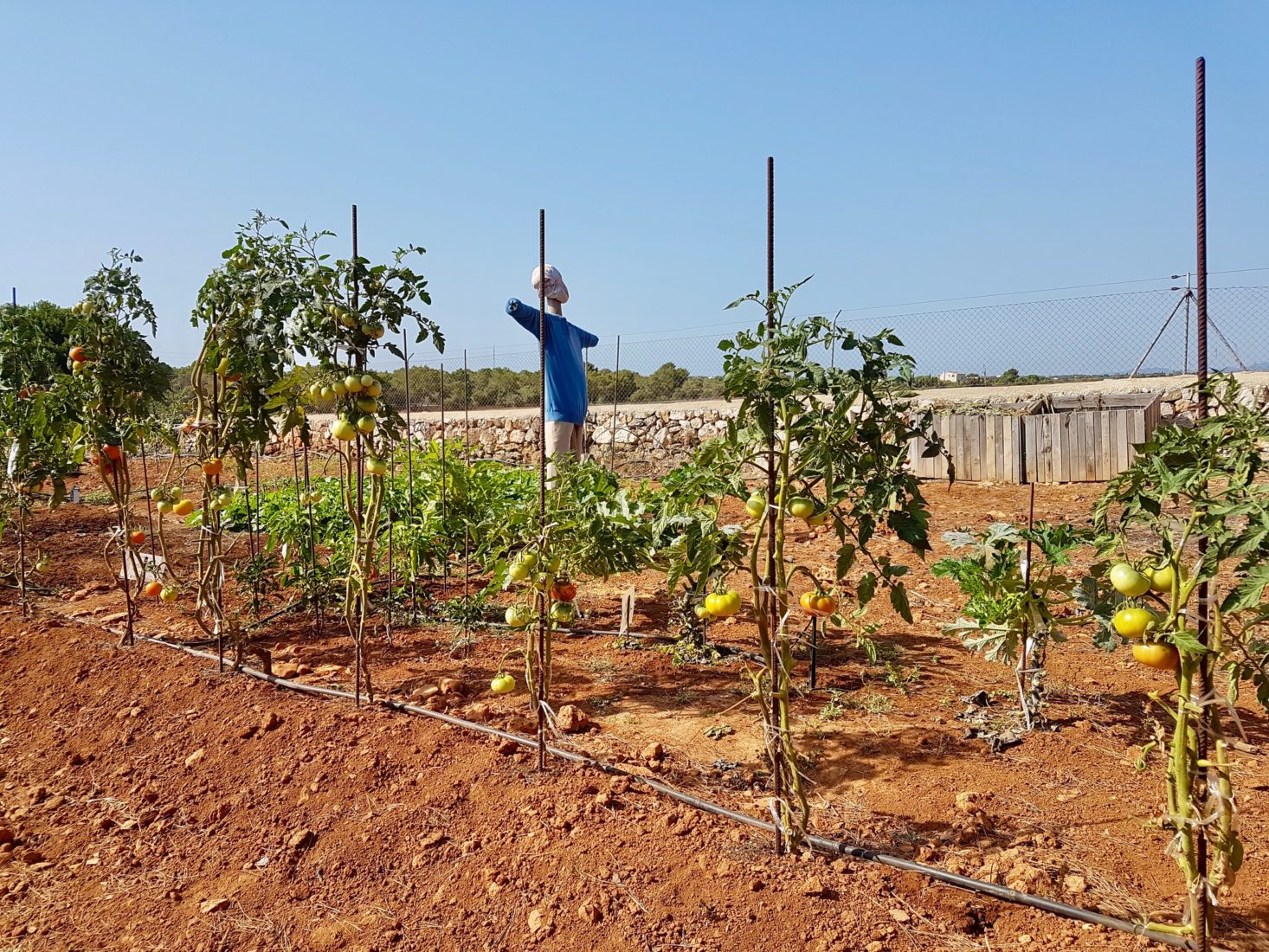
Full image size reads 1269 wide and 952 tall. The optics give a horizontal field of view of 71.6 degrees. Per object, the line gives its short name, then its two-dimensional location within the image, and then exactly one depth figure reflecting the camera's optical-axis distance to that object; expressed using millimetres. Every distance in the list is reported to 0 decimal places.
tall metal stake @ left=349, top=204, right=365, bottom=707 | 3216
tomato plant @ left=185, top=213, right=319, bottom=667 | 3346
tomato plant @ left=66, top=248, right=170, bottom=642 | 4094
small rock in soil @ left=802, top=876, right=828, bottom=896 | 2164
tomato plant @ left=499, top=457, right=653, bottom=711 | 2834
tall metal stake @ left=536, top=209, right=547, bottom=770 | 2779
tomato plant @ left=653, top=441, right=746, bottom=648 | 2189
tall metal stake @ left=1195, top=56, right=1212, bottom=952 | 1738
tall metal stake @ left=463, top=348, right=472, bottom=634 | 4246
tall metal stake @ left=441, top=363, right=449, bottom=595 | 4422
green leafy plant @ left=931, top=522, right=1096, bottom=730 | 3027
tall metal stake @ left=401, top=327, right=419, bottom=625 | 4334
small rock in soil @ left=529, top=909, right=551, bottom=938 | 2141
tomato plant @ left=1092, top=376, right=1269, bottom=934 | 1628
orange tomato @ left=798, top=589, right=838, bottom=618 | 2396
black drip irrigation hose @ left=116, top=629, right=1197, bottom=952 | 1986
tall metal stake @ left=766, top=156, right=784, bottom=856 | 2137
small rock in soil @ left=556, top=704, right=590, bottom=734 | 3264
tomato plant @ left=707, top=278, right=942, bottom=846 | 2068
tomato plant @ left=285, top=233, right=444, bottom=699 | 3148
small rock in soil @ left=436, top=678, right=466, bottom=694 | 3649
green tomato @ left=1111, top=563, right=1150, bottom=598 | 1646
